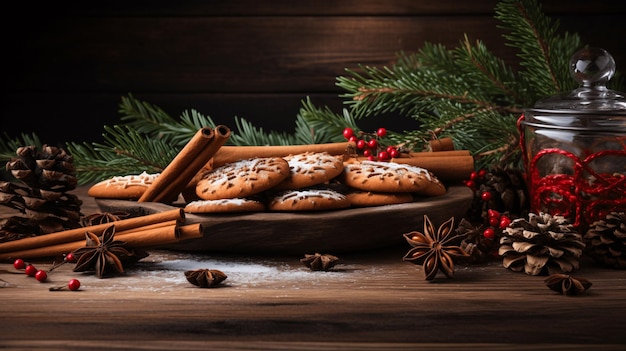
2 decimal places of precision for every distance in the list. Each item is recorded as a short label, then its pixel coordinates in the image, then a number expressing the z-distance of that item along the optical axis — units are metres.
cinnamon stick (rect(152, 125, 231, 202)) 0.96
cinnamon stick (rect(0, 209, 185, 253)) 0.91
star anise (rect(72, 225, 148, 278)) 0.85
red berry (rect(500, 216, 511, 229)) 0.95
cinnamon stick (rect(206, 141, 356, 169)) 1.05
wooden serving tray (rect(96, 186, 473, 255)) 0.90
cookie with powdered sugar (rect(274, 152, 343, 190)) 0.93
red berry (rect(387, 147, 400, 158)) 1.11
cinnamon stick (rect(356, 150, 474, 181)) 1.08
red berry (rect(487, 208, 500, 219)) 0.99
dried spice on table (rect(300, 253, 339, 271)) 0.87
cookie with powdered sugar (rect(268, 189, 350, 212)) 0.90
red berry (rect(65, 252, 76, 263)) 0.87
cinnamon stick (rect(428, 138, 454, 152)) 1.18
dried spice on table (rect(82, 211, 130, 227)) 0.96
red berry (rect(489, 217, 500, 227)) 0.99
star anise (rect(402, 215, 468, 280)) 0.84
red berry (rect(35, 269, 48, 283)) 0.83
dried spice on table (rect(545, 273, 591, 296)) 0.78
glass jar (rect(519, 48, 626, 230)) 0.91
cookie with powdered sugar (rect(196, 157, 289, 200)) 0.91
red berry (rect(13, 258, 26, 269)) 0.87
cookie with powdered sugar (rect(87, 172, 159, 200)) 1.01
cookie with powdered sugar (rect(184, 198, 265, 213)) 0.90
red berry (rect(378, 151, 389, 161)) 1.10
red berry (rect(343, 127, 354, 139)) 1.21
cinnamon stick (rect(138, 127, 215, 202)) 0.97
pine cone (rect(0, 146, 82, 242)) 0.98
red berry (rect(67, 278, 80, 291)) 0.79
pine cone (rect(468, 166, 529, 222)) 1.09
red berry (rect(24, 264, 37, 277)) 0.85
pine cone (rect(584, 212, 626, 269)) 0.88
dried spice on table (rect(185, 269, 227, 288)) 0.80
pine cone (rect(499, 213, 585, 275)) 0.85
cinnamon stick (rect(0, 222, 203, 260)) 0.87
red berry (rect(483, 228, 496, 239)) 0.93
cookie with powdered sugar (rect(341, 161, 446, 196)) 0.94
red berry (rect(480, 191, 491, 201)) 1.08
